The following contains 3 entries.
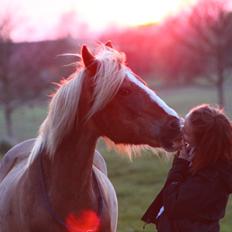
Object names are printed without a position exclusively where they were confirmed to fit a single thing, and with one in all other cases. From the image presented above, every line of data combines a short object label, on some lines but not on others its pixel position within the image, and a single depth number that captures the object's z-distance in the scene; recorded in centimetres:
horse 667
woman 674
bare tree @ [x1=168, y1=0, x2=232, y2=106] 4778
